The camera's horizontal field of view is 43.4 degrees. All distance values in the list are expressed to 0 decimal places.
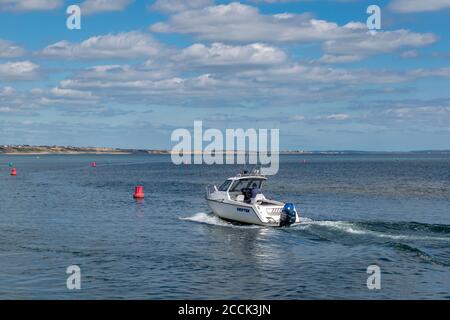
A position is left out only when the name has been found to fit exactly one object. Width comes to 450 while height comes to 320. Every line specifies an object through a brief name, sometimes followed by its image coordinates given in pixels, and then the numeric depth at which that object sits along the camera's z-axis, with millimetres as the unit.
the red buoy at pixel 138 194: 57125
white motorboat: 35344
